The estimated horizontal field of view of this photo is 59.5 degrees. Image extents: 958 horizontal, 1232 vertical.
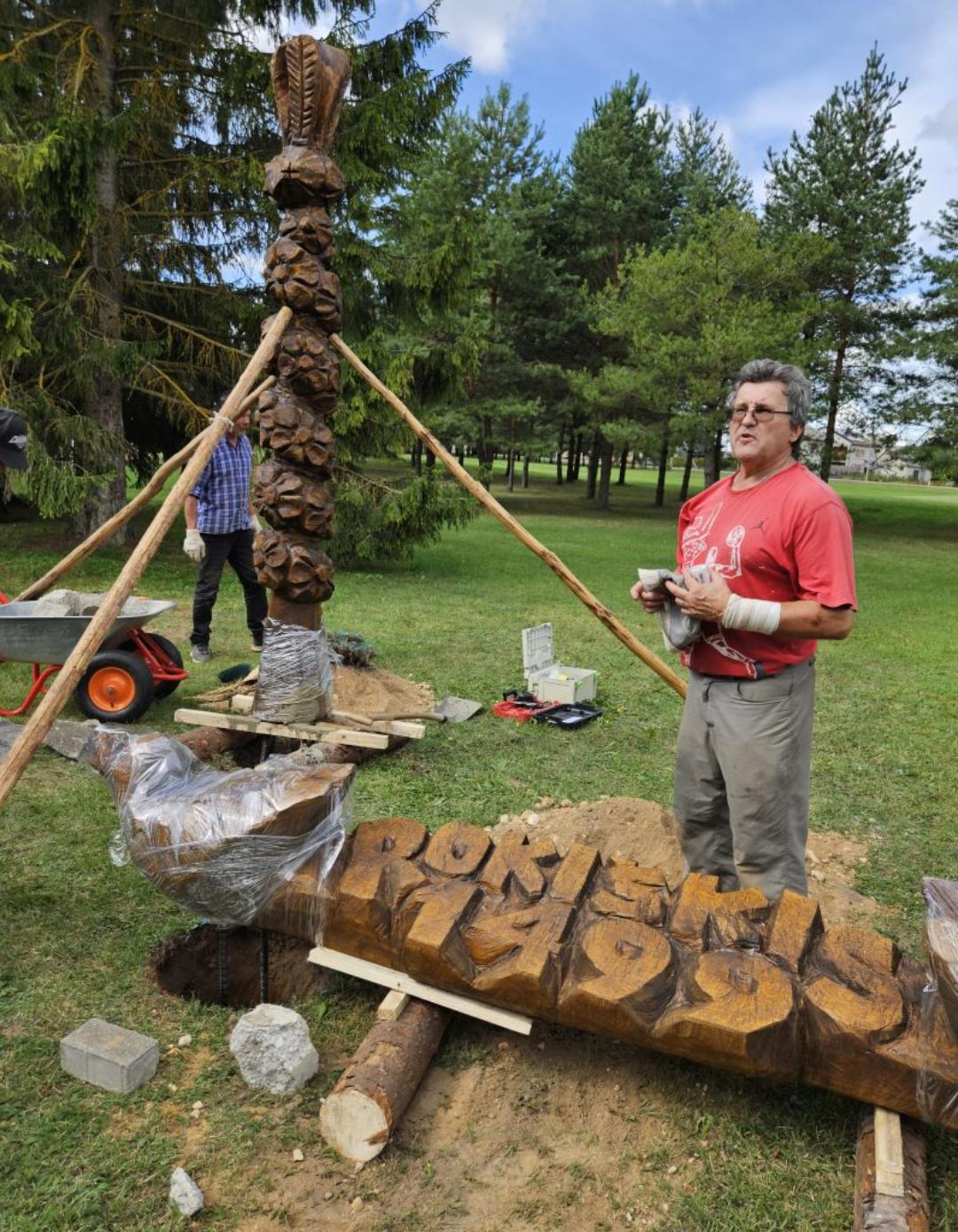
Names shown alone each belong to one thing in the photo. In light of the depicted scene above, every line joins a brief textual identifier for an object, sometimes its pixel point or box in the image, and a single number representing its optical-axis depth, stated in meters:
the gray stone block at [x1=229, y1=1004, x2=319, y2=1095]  2.26
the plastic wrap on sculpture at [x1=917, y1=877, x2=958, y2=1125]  1.83
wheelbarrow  4.59
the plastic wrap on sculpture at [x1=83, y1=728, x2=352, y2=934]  2.44
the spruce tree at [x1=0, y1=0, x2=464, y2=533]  9.56
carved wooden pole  3.60
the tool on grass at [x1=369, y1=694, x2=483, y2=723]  5.46
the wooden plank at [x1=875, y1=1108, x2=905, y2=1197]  1.86
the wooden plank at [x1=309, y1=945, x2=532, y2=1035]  2.29
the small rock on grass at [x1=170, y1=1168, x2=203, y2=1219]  1.89
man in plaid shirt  5.91
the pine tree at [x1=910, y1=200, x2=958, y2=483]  18.52
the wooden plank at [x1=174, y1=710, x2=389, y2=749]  4.04
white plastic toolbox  5.84
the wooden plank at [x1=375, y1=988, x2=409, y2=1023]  2.34
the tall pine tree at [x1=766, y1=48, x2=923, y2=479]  20.28
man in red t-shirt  2.30
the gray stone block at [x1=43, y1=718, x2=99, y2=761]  4.45
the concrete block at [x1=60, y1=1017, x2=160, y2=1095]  2.23
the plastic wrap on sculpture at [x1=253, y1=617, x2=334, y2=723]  4.13
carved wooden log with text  1.98
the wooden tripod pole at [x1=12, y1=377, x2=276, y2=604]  3.52
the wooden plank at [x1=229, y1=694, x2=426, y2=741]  4.43
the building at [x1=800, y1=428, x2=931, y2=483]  20.67
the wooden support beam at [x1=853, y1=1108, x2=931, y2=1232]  1.81
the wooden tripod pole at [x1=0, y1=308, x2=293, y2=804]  2.46
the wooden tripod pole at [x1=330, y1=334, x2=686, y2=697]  3.73
